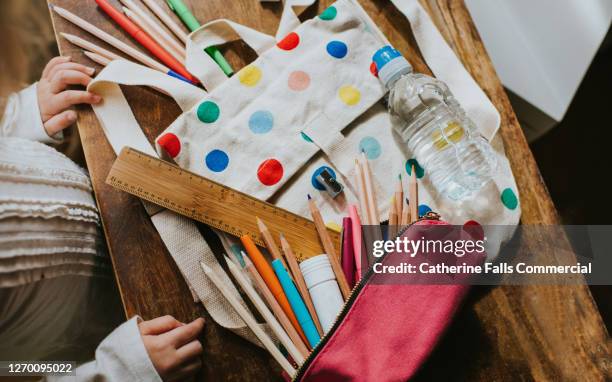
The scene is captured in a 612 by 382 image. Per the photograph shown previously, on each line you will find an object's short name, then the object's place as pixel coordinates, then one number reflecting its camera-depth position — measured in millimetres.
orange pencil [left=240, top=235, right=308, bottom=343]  468
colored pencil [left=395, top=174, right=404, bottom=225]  491
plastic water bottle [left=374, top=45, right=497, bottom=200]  525
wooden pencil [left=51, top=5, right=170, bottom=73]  542
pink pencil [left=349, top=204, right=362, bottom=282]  477
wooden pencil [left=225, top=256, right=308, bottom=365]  446
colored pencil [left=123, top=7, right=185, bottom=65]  548
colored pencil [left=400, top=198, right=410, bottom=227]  488
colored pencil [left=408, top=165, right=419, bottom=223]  496
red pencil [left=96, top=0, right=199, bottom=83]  546
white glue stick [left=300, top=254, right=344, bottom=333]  456
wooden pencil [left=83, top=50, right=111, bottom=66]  543
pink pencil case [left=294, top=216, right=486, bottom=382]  415
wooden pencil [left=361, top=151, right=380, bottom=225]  496
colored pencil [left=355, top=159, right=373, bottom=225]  498
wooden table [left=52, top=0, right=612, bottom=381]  491
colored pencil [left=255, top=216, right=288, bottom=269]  474
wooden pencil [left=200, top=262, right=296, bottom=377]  448
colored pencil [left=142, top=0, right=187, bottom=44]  557
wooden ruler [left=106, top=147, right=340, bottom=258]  482
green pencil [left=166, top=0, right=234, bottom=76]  554
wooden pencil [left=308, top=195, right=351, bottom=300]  468
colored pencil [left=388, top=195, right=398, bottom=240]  489
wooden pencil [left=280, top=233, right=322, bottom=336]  468
